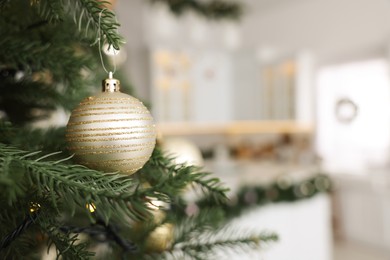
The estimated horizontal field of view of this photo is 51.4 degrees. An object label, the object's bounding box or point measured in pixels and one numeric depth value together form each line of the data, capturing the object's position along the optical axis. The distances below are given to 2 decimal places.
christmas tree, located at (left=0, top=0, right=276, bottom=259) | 0.25
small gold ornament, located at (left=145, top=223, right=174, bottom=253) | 0.49
